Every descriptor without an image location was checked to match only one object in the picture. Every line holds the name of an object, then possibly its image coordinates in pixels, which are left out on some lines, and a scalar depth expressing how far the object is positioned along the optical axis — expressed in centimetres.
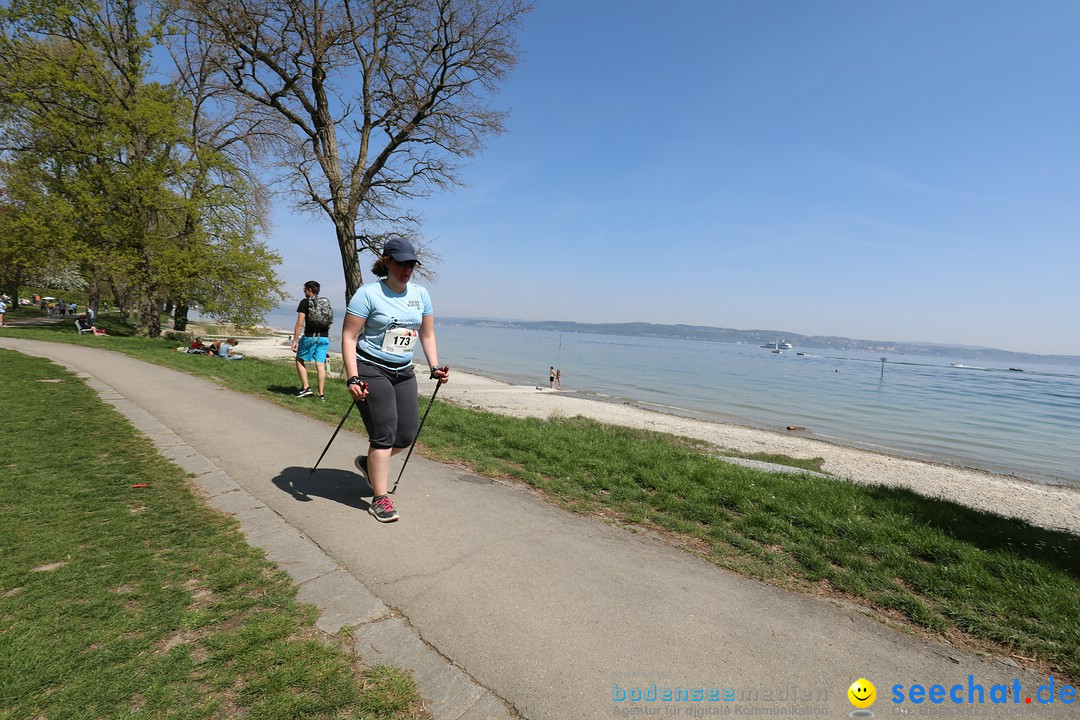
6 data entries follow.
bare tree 1300
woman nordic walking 388
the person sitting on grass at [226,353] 1689
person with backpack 910
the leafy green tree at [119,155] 1812
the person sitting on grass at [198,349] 1655
